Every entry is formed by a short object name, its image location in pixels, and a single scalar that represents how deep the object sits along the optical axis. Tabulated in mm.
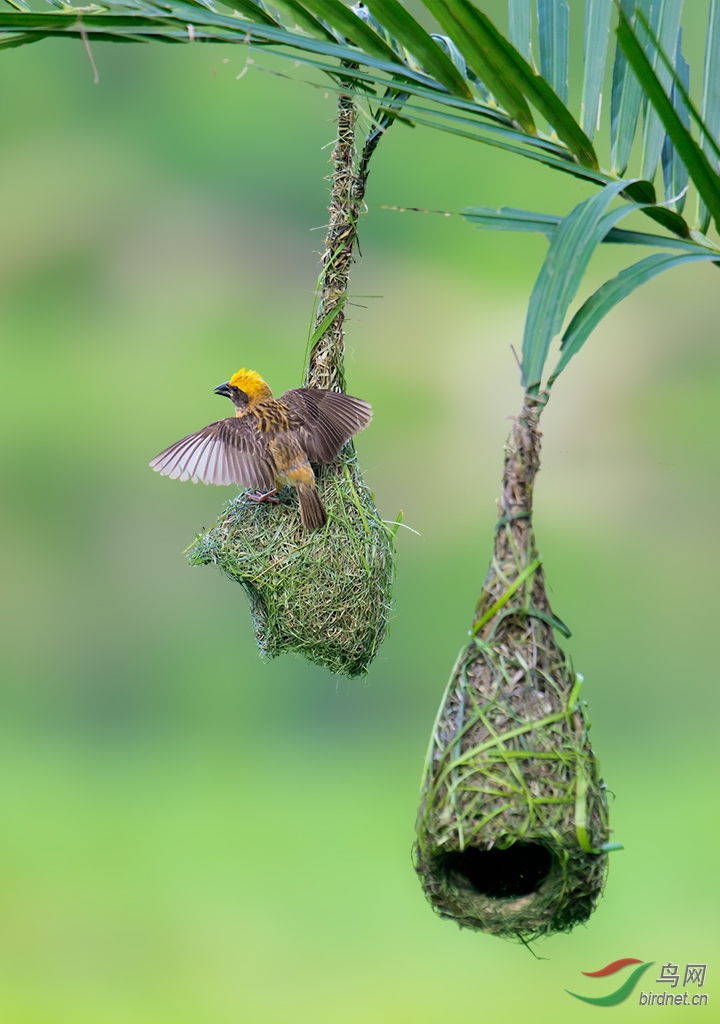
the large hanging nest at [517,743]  13500
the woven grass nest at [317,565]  13688
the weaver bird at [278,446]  13662
